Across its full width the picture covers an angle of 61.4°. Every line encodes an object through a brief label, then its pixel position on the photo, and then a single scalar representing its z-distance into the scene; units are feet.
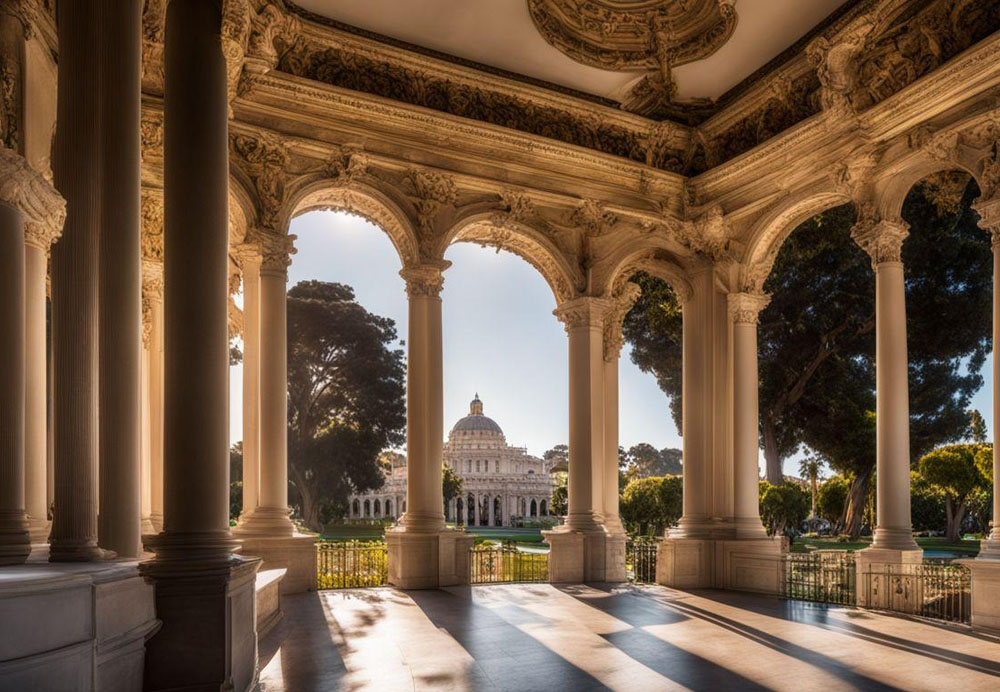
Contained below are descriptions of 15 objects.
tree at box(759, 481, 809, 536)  148.46
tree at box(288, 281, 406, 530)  182.80
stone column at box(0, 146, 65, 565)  39.06
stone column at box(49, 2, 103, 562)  31.30
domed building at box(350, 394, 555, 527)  425.28
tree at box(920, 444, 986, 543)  152.87
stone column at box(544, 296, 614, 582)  82.99
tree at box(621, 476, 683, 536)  140.15
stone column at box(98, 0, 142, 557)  32.71
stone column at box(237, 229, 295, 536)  67.31
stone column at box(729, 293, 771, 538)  81.97
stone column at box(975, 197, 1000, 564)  56.03
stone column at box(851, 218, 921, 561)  67.21
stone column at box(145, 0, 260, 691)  29.99
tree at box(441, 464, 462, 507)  282.36
